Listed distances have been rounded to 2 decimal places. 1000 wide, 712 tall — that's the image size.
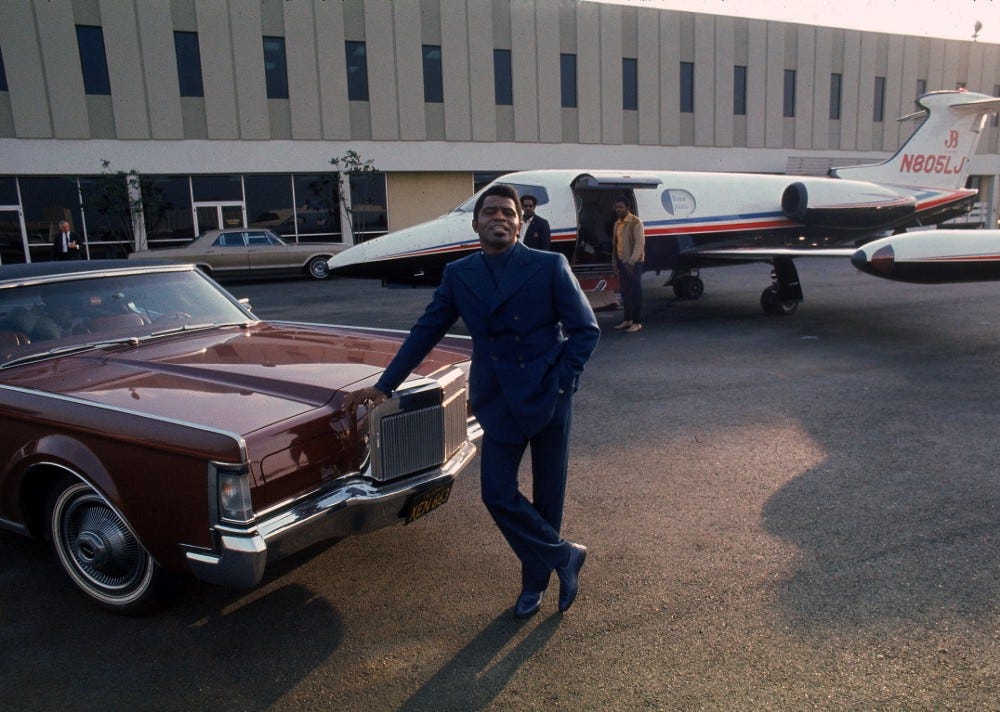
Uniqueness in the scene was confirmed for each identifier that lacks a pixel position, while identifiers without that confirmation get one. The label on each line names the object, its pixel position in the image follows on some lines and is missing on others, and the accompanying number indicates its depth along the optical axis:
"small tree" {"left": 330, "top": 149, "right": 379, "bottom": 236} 24.42
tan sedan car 18.95
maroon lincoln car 2.82
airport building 22.42
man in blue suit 2.98
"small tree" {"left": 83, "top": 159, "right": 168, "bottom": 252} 21.78
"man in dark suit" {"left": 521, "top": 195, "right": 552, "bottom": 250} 9.90
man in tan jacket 10.10
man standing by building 15.99
